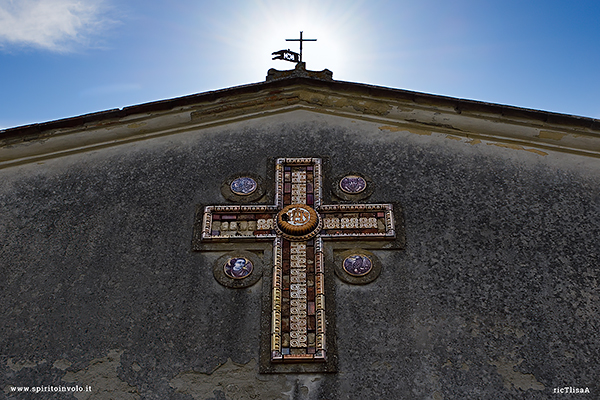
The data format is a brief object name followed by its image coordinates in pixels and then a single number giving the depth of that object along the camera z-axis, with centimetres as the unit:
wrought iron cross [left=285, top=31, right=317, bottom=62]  684
